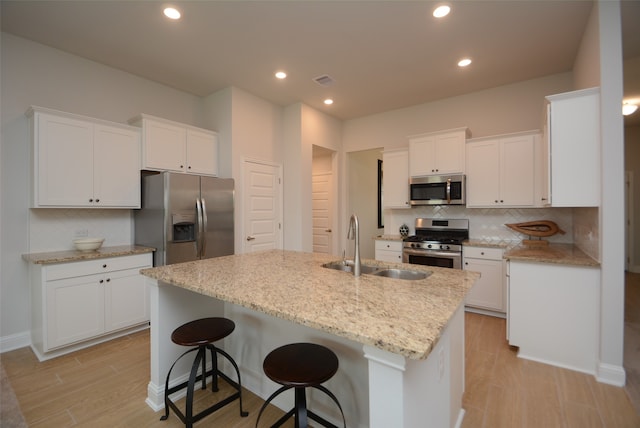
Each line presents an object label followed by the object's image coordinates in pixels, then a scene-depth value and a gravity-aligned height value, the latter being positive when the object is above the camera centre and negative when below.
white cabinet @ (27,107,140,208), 2.67 +0.53
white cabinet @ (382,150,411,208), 4.41 +0.52
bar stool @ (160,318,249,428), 1.64 -0.74
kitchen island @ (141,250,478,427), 0.97 -0.41
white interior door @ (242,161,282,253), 4.10 +0.10
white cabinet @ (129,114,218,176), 3.32 +0.83
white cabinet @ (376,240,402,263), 4.21 -0.57
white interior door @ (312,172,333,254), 5.54 -0.01
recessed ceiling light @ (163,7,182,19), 2.38 +1.69
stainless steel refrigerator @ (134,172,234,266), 3.12 -0.05
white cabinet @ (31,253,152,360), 2.55 -0.84
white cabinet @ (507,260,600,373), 2.27 -0.85
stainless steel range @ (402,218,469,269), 3.71 -0.41
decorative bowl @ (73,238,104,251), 2.89 -0.31
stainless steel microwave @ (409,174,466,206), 3.85 +0.31
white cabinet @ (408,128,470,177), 3.87 +0.84
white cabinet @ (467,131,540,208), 3.46 +0.52
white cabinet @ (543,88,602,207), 2.27 +0.52
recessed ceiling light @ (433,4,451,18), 2.37 +1.70
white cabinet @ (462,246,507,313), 3.44 -0.78
